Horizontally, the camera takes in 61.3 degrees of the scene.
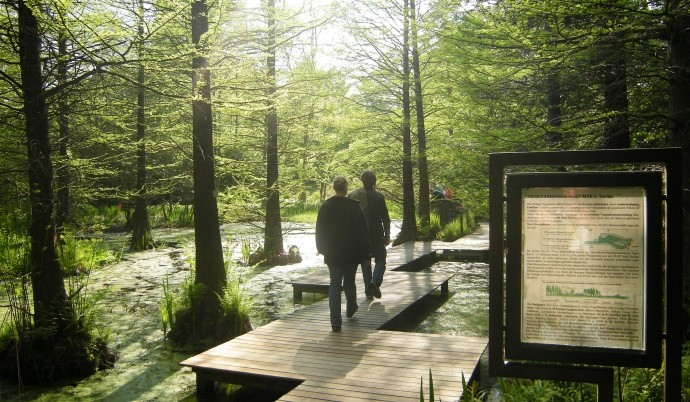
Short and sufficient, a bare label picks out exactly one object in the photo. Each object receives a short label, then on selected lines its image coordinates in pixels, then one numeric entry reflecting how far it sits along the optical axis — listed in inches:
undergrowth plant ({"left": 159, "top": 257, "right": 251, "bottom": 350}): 295.9
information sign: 121.9
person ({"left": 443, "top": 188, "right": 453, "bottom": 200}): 845.8
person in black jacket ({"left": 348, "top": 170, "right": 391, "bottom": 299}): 319.3
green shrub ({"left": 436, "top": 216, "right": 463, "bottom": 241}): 721.0
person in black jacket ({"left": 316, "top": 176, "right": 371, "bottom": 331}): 257.0
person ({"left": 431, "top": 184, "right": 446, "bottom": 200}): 828.0
